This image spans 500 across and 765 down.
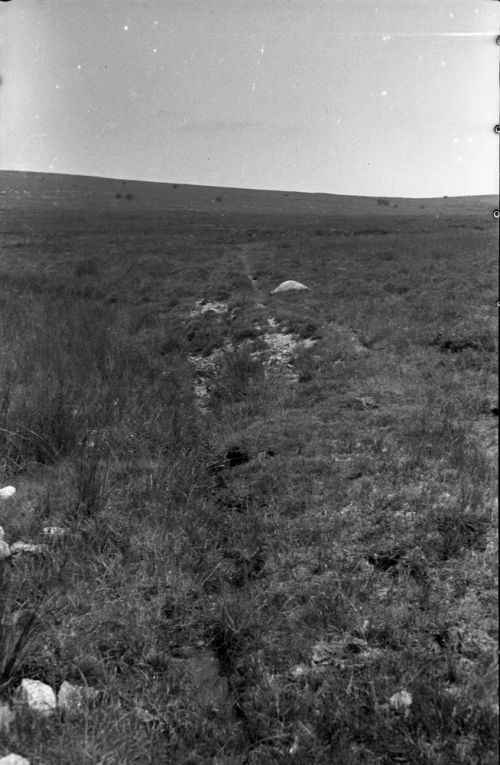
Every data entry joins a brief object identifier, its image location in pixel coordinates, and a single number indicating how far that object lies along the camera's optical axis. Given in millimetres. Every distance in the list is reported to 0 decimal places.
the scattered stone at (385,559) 4125
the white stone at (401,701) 2938
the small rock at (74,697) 2916
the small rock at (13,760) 2531
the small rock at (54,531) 4539
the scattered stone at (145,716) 3037
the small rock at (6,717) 2729
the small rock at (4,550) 4252
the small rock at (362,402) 6883
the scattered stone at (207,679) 3270
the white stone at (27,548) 4324
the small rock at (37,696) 2875
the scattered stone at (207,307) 15242
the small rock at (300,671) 3363
